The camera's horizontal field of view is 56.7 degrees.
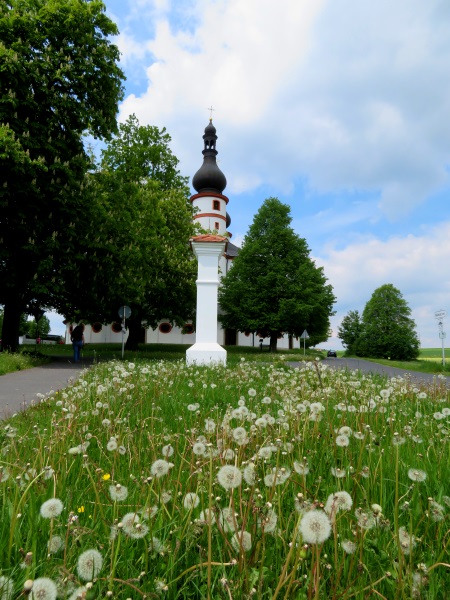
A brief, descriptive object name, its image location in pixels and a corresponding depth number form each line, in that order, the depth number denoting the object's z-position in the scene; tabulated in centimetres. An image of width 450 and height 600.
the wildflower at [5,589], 129
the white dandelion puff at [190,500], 185
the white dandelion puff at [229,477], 152
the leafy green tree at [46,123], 1545
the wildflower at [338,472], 223
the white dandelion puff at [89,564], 133
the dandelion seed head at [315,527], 121
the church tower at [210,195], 5312
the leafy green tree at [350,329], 6712
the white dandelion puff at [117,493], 179
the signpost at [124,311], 1894
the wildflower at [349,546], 149
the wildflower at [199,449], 216
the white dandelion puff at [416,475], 190
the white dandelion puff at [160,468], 184
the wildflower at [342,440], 240
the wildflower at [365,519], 160
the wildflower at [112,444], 256
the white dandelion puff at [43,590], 113
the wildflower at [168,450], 222
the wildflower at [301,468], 197
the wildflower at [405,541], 149
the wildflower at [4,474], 208
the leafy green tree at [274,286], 3572
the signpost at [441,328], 2905
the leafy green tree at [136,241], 1817
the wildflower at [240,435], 219
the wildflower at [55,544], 155
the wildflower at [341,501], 156
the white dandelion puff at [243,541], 146
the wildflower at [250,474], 171
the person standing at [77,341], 1802
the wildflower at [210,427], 297
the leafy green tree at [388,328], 5394
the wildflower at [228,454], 225
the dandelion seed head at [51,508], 151
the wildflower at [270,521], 161
